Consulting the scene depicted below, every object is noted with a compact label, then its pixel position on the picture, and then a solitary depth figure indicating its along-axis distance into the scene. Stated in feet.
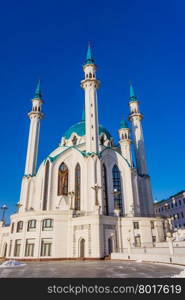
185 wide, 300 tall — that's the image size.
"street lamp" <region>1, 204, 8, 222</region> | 154.51
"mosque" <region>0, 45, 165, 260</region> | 107.04
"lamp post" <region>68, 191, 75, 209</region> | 124.53
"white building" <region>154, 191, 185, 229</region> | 198.17
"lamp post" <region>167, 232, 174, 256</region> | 75.76
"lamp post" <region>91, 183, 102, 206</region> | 117.48
